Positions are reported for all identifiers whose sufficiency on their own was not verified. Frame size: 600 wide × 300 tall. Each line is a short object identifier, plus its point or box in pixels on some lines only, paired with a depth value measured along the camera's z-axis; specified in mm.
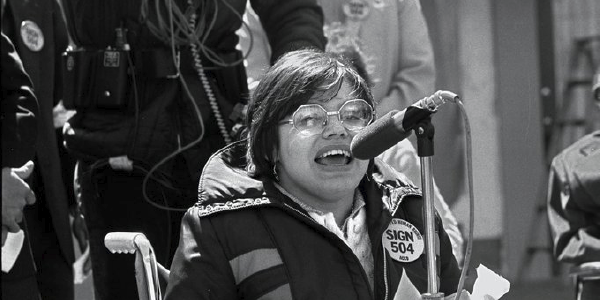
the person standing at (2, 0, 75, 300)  9484
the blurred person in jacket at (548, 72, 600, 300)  11250
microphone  5973
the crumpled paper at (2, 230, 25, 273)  8026
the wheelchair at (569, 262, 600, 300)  10656
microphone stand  6059
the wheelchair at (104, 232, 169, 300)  7187
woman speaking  7129
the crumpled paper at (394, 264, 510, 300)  6496
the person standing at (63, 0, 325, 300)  8977
